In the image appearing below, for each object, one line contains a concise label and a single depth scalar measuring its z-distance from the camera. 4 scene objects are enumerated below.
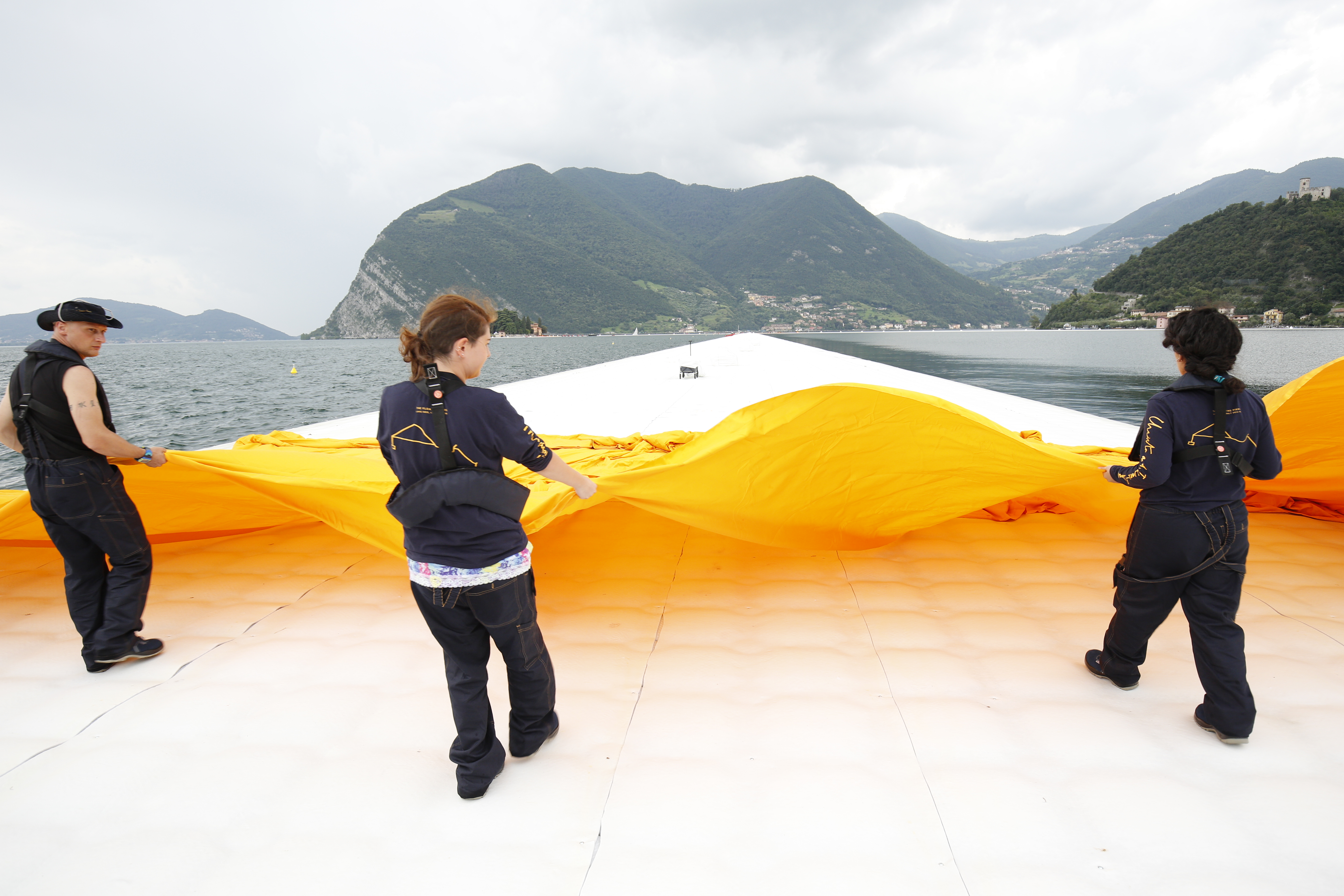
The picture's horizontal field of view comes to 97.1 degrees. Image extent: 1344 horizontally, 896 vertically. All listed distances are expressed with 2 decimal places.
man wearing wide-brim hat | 2.11
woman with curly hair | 1.72
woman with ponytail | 1.48
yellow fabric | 2.57
